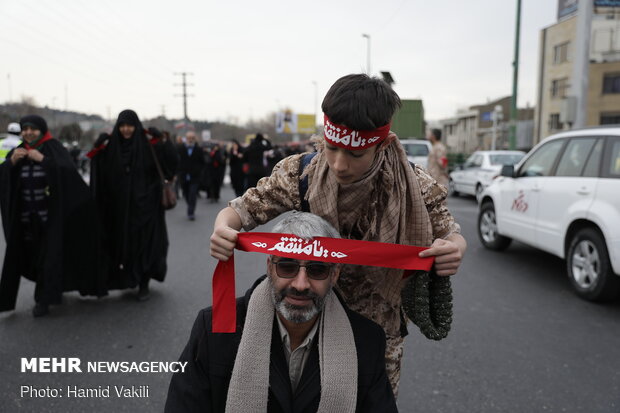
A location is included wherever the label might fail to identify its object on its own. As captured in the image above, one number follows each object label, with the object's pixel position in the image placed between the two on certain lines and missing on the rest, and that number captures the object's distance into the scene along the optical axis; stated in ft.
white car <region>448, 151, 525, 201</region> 49.21
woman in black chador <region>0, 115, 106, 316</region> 16.40
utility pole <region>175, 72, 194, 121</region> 211.66
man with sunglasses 6.47
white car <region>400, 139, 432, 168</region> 60.82
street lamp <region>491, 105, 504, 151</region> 128.46
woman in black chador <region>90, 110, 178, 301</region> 18.04
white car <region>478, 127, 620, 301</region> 17.47
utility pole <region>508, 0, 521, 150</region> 63.67
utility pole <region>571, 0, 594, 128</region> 39.04
